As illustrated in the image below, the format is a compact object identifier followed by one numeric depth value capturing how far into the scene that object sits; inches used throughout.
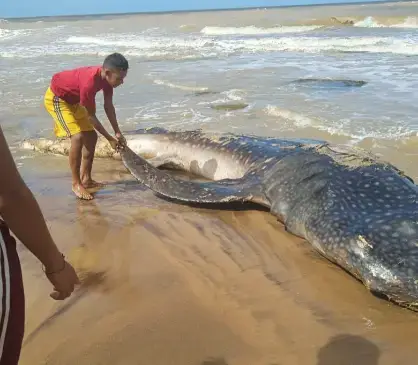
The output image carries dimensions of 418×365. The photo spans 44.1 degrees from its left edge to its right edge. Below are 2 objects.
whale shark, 126.1
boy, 202.4
